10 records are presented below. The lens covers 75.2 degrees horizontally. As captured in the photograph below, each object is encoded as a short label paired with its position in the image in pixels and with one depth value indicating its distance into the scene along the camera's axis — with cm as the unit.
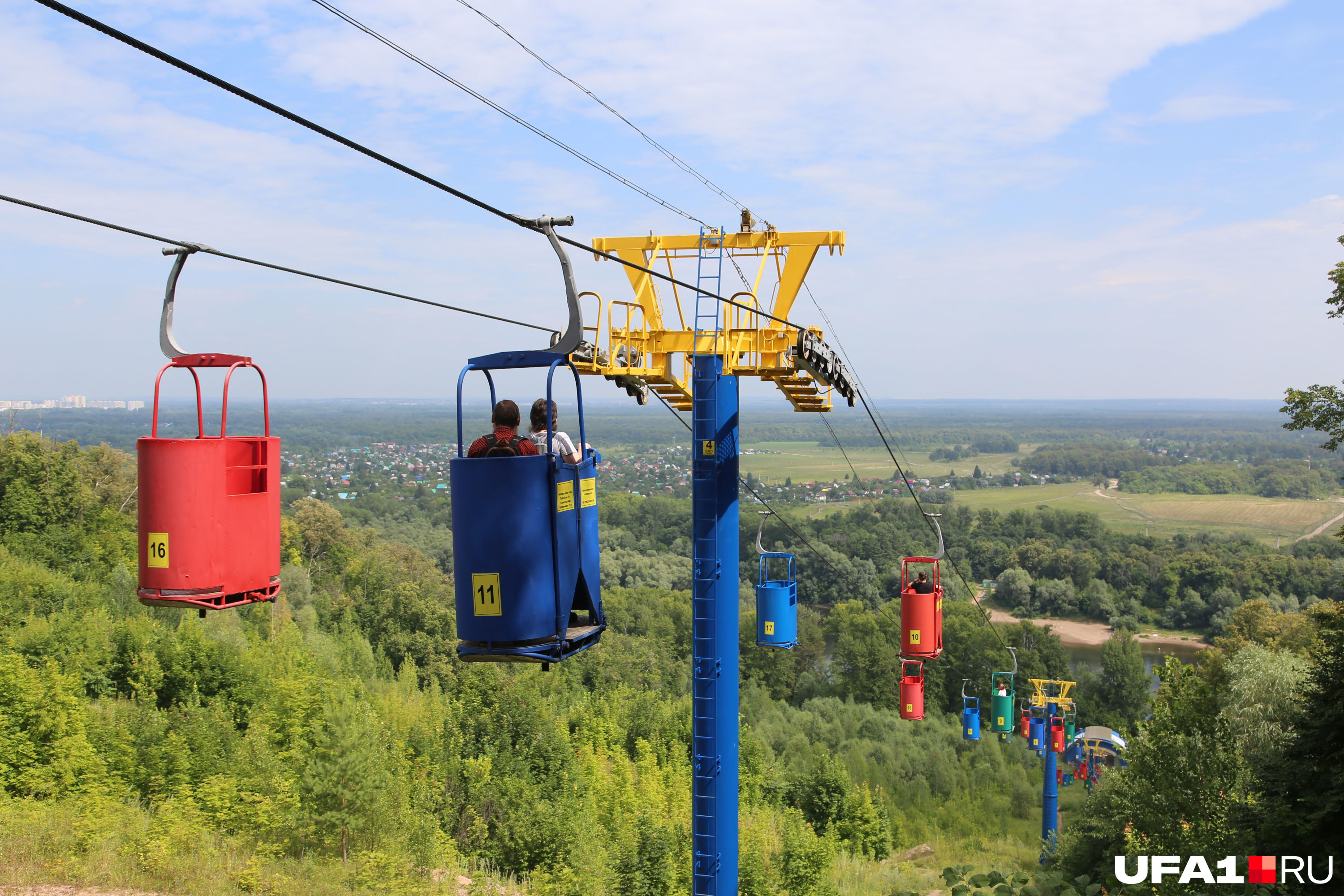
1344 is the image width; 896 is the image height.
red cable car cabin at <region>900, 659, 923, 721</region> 1816
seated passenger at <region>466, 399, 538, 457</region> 591
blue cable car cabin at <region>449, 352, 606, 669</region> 561
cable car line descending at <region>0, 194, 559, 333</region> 478
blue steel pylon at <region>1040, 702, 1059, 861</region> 2594
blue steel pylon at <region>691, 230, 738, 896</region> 1195
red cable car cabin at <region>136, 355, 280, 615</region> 575
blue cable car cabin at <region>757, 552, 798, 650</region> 1419
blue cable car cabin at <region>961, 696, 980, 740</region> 2501
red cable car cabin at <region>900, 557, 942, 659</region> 1545
